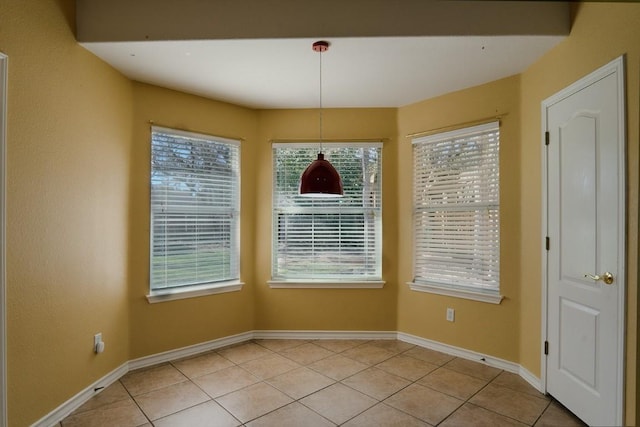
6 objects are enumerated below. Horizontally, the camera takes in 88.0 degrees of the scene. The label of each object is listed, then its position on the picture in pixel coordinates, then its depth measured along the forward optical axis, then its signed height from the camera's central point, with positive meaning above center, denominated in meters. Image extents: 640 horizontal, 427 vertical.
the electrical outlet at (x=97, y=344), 2.51 -1.00
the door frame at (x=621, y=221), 1.82 -0.03
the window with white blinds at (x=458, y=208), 2.98 +0.06
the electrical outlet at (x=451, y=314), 3.18 -0.96
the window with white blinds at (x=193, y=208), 3.07 +0.04
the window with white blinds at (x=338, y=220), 3.62 -0.07
